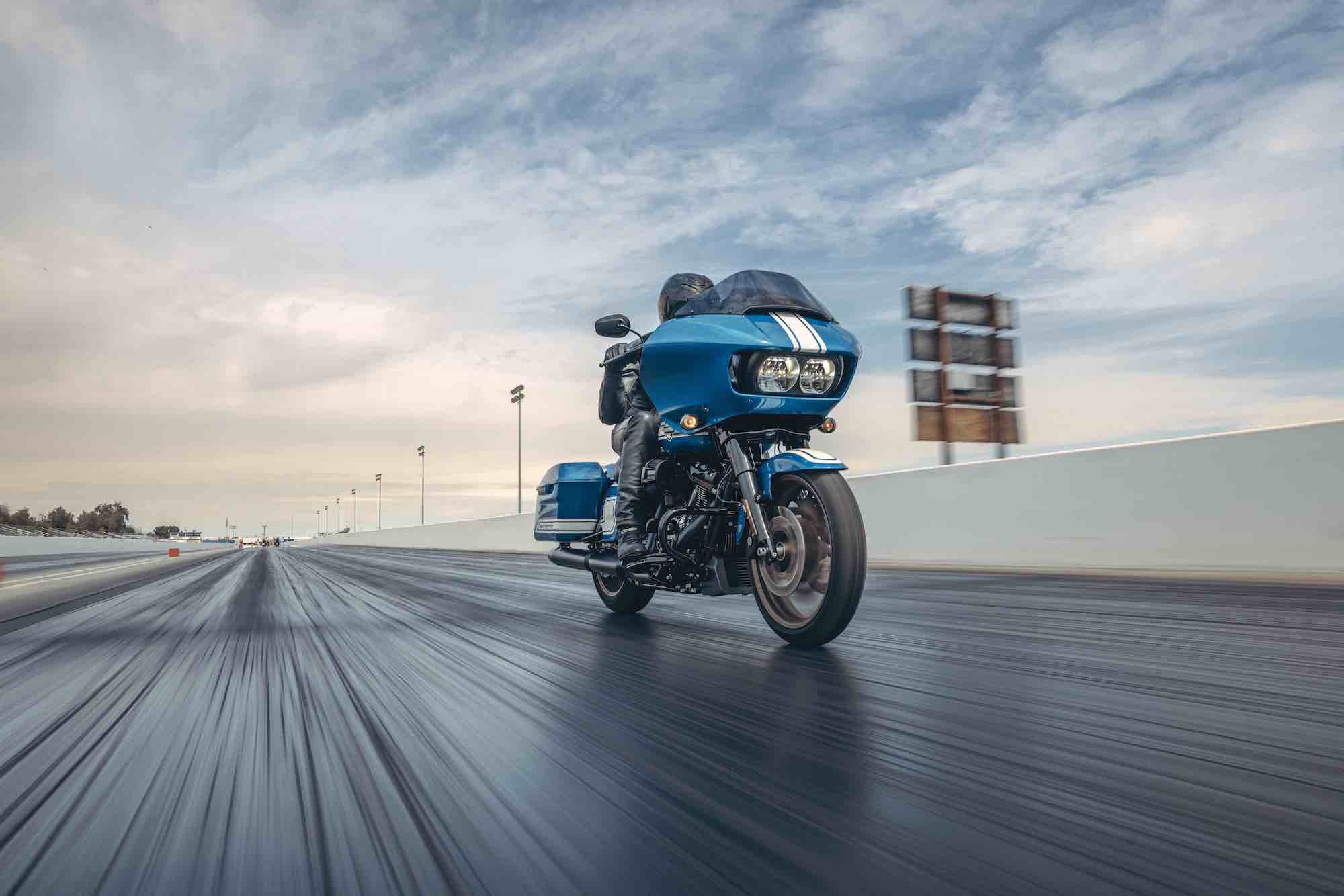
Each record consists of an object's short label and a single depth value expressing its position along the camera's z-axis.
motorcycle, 4.01
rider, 5.16
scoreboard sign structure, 18.30
